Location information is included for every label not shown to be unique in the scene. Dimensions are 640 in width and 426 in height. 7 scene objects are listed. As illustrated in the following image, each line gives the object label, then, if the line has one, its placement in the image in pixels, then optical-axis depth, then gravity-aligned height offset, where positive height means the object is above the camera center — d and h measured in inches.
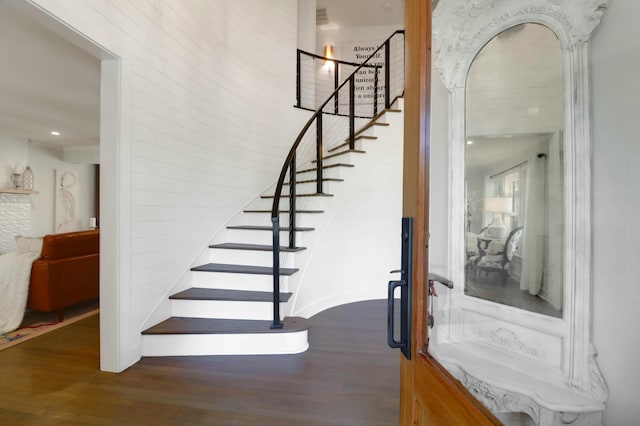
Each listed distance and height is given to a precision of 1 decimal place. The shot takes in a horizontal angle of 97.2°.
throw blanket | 108.0 -30.2
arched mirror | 32.2 +1.0
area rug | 98.2 -44.9
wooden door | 29.3 +0.4
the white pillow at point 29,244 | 122.2 -15.0
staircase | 90.7 -29.9
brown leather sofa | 109.7 -25.5
